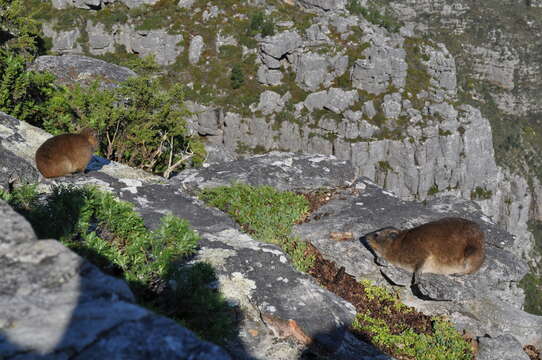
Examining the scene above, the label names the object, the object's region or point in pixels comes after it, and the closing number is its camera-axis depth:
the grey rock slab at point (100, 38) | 67.62
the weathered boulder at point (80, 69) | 15.12
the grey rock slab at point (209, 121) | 64.44
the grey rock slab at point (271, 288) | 5.01
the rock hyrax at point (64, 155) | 7.42
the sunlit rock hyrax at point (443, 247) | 7.07
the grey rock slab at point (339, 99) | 65.88
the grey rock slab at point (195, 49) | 68.38
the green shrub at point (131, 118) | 10.70
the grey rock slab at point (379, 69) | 65.66
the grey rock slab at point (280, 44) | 66.31
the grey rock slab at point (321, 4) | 77.56
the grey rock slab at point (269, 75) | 68.38
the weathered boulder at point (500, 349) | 6.61
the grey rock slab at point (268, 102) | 66.19
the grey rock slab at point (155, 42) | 68.56
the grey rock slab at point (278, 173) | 10.64
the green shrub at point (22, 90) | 9.55
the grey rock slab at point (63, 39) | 66.00
